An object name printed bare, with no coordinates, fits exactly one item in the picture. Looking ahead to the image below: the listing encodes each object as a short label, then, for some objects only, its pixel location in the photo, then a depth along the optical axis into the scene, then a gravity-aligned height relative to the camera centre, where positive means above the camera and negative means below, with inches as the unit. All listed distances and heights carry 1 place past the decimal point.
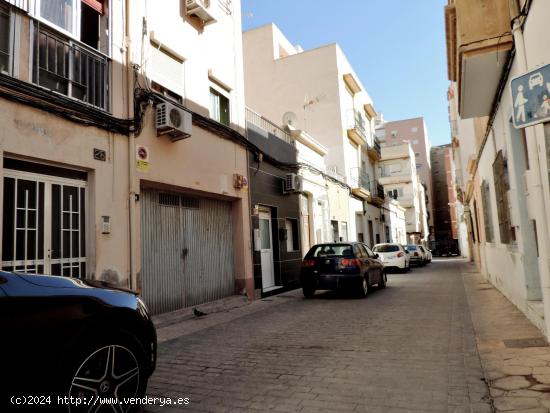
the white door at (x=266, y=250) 495.2 -0.7
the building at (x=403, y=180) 1813.5 +276.6
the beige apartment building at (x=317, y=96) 864.9 +320.7
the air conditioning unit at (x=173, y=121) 320.8 +103.2
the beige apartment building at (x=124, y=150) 237.0 +74.5
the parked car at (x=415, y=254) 1031.6 -29.7
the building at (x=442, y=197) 2652.6 +287.9
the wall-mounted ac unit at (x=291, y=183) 538.6 +83.4
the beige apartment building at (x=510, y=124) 191.6 +65.8
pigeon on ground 343.0 -48.7
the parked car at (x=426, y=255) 1126.5 -38.0
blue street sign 140.6 +48.8
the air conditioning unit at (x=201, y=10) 378.9 +223.0
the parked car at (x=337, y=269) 426.0 -23.3
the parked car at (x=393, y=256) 813.4 -24.0
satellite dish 759.5 +236.6
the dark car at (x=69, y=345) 102.9 -23.6
